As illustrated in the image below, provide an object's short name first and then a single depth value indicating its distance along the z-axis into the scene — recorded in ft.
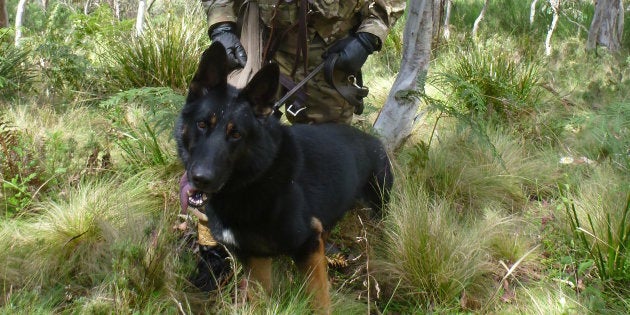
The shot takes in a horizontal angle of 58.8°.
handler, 12.21
